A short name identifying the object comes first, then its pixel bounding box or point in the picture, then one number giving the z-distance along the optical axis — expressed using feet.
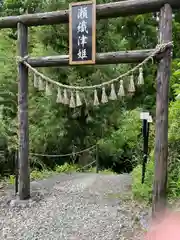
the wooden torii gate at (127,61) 13.70
